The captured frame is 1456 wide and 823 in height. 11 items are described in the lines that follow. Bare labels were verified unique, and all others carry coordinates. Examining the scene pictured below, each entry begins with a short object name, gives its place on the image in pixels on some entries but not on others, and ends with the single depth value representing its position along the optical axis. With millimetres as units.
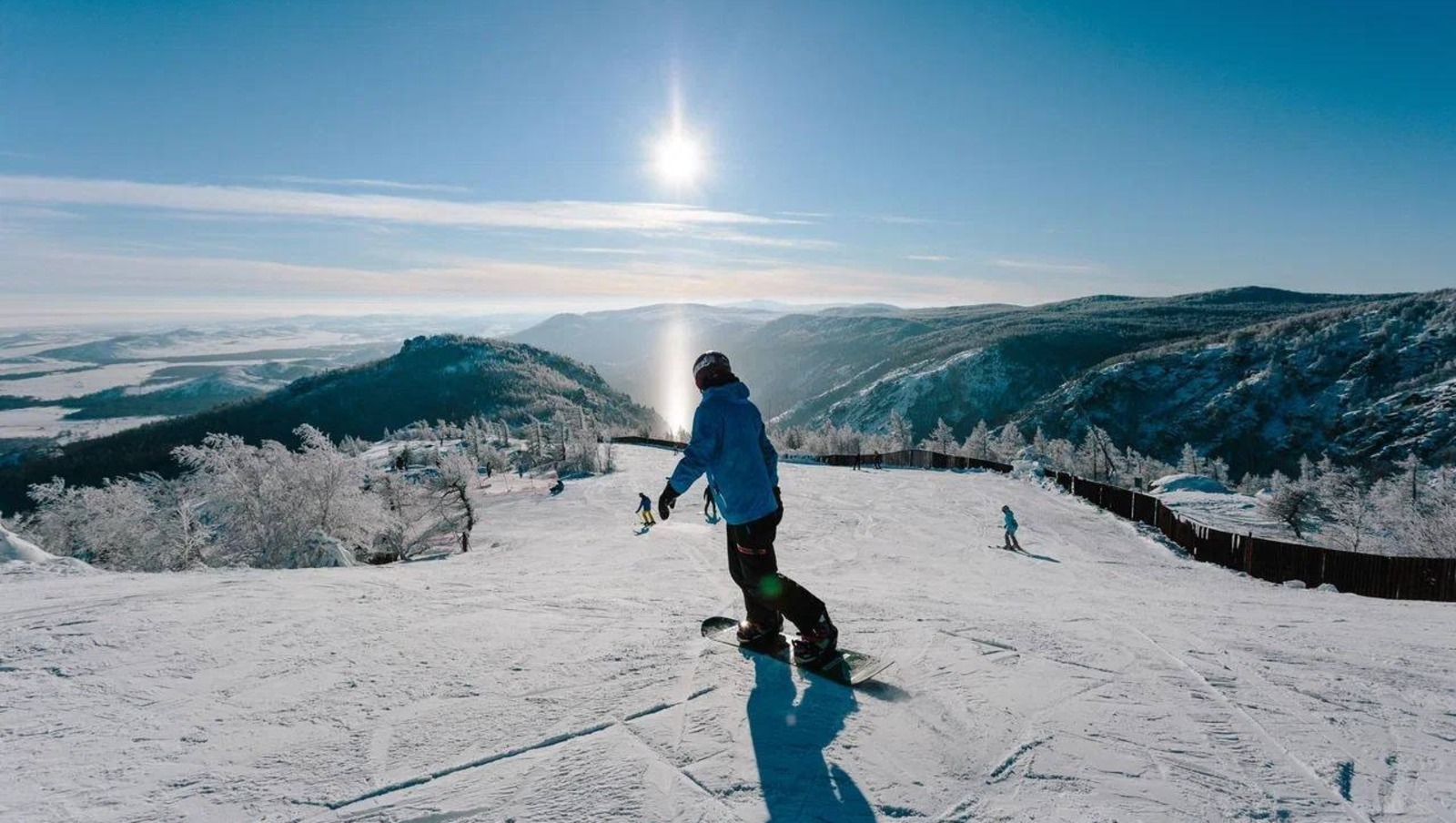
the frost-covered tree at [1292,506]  28625
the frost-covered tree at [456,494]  25453
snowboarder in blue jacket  4336
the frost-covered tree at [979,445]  93688
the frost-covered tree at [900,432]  98625
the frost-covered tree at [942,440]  95481
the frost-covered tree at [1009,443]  93806
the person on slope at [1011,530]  16891
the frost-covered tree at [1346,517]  33938
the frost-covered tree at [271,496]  21719
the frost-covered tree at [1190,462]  84706
